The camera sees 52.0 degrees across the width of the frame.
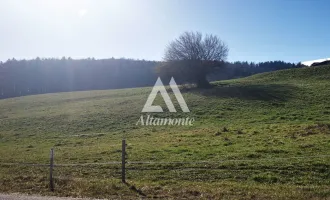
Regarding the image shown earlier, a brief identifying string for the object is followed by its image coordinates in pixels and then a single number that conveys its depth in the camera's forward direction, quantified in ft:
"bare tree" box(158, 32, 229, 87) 188.44
